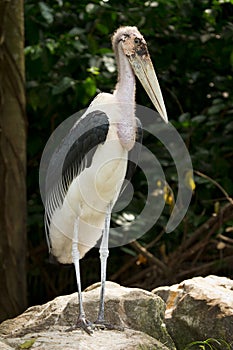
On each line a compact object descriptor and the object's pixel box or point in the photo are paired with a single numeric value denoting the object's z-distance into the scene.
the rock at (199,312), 9.57
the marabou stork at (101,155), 9.62
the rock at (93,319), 8.37
